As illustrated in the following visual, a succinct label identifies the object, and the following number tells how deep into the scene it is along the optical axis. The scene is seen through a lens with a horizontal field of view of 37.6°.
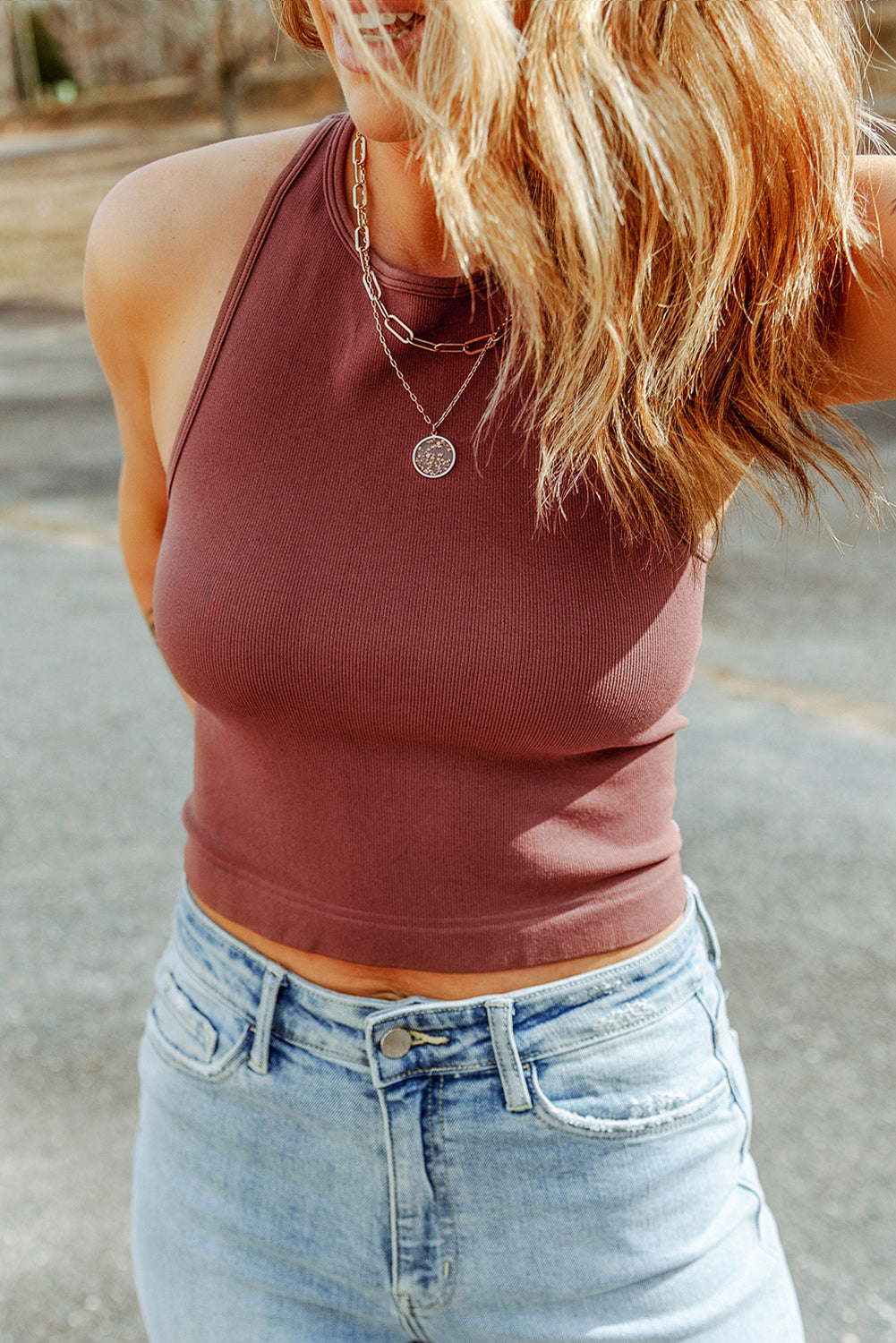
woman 1.08
